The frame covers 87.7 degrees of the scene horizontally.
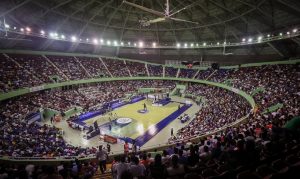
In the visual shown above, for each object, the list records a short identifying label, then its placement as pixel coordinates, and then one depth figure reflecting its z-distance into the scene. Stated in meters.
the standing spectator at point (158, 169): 4.28
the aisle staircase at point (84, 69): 34.01
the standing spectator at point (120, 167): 5.19
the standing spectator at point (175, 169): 4.49
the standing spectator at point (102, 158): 9.17
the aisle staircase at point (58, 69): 30.63
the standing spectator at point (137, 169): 4.98
